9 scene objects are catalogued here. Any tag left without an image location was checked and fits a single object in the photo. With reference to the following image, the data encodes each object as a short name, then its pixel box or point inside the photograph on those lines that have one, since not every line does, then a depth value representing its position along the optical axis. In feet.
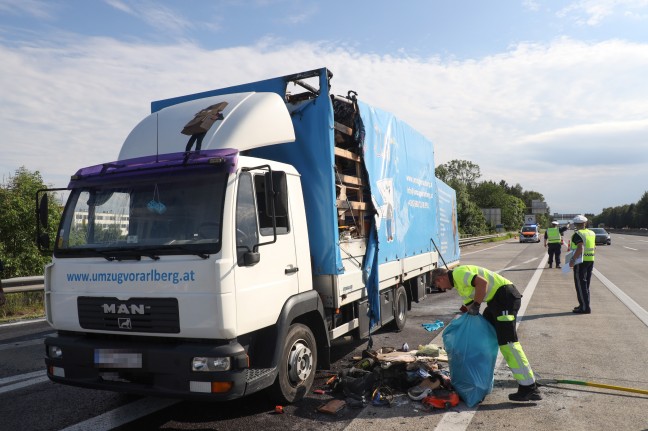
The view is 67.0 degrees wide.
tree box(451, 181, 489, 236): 178.50
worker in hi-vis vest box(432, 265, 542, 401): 14.88
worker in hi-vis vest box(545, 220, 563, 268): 57.36
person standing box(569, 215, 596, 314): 29.22
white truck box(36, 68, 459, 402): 11.90
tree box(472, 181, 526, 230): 311.47
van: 136.05
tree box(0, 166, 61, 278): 36.50
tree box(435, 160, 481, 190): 349.10
